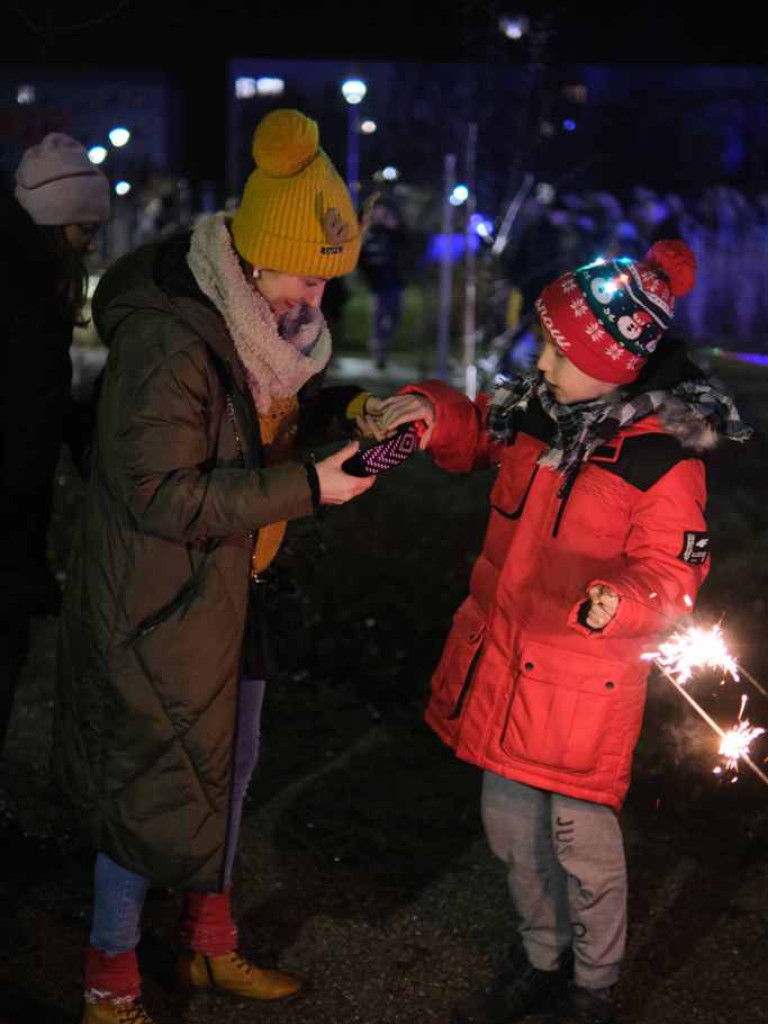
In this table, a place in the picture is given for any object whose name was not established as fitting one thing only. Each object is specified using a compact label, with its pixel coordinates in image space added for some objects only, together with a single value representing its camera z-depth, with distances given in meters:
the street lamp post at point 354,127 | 11.55
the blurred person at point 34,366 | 3.47
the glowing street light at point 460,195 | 10.49
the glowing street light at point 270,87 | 24.12
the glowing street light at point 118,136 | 7.09
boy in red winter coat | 3.25
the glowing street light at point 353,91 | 11.55
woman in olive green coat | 3.01
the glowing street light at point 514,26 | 9.57
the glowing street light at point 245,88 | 24.83
